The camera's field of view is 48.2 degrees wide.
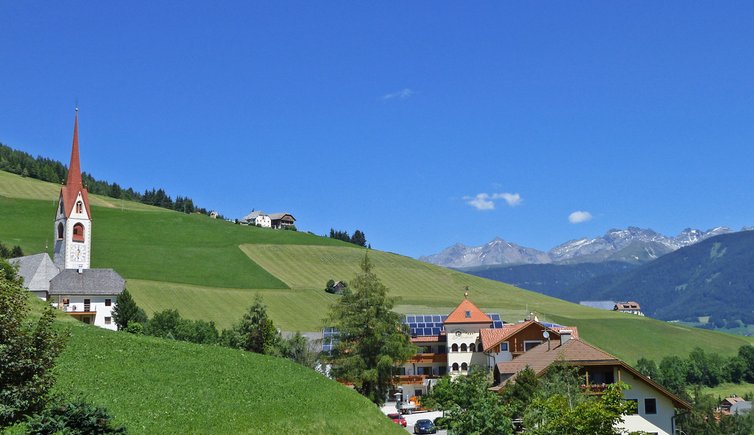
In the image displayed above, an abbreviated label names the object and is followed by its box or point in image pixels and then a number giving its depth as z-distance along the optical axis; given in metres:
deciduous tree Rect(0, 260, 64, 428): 25.70
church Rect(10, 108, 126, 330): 109.94
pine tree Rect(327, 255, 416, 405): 66.62
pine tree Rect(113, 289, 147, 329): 102.31
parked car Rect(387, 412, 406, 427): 69.49
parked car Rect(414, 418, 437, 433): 61.81
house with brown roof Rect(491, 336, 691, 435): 55.94
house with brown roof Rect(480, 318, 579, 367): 87.38
